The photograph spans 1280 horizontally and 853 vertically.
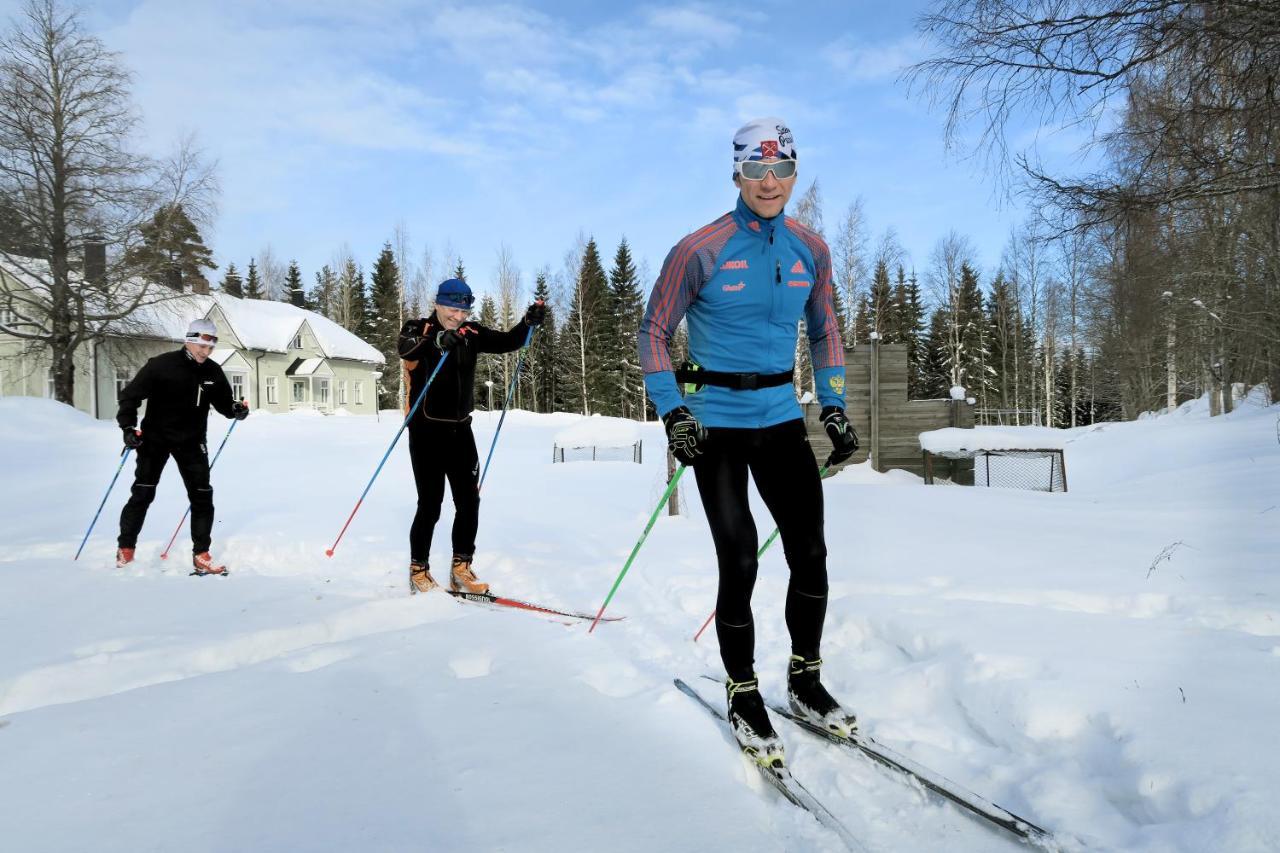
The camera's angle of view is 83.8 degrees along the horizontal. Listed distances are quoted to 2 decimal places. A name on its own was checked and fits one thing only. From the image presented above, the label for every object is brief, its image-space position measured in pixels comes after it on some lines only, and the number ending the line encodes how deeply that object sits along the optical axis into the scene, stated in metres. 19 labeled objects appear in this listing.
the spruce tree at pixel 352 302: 47.00
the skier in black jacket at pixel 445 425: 4.61
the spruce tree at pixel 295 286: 58.91
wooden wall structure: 11.41
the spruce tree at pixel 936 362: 40.94
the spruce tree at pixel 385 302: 45.69
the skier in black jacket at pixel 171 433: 5.36
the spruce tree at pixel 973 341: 40.31
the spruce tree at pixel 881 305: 32.56
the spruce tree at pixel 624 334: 41.47
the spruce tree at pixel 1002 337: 40.16
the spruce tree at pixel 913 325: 42.91
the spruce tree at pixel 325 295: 52.12
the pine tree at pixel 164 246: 21.89
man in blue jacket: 2.47
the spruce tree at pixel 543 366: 44.31
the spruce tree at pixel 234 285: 54.84
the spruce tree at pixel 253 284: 57.66
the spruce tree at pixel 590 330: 40.16
